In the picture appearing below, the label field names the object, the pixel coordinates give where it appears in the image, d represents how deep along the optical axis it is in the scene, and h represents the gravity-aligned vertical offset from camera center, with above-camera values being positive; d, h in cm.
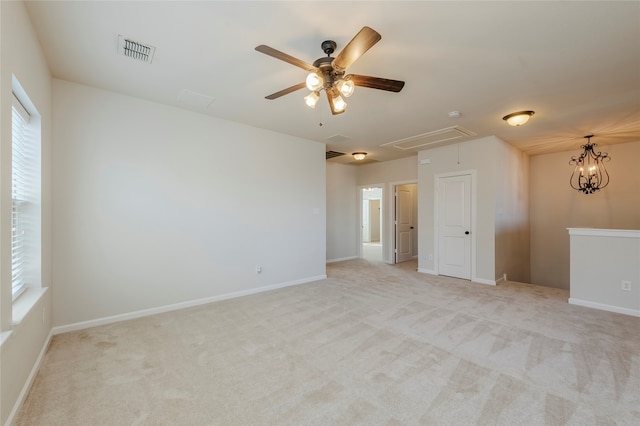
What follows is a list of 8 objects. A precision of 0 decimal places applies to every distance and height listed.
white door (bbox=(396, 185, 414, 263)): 704 -28
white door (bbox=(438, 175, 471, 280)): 515 -26
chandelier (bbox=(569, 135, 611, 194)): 528 +84
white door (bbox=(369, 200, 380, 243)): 1209 -35
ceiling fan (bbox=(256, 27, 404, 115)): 188 +110
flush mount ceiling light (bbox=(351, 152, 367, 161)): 596 +132
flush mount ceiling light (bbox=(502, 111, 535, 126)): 358 +131
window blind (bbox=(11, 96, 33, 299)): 211 +24
